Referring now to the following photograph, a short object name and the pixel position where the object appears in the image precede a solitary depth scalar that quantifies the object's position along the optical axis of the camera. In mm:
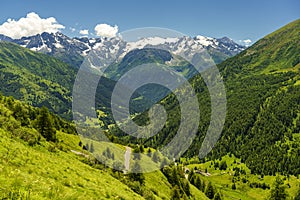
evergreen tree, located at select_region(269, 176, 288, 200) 109062
